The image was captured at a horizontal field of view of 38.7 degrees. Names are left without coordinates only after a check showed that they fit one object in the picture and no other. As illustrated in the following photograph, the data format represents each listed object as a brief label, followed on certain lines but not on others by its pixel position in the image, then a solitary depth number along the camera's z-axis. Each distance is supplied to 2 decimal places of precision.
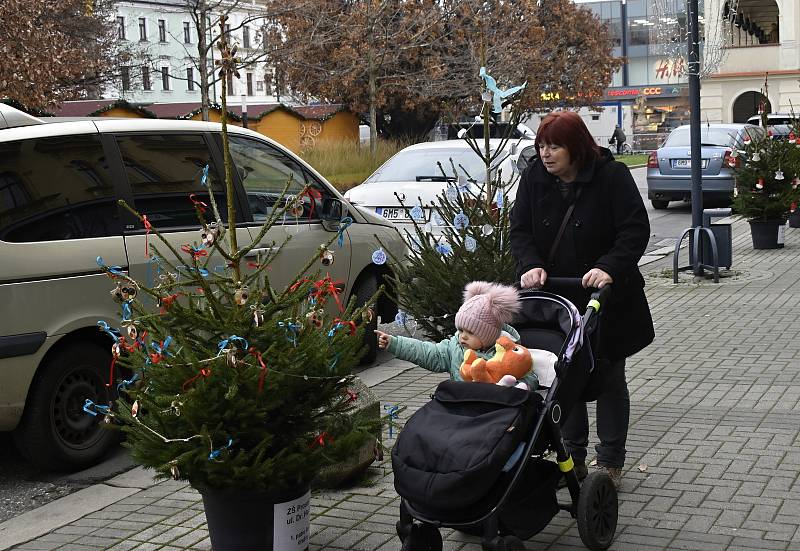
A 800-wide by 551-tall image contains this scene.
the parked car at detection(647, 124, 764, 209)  21.59
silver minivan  6.07
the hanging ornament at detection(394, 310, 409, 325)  7.46
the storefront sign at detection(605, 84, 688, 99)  99.34
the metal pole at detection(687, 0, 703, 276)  12.91
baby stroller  3.96
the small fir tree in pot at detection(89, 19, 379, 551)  4.12
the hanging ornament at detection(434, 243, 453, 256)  7.46
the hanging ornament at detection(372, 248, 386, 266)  5.40
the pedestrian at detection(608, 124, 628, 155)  59.09
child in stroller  4.52
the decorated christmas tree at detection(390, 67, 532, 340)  7.35
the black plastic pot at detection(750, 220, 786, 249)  15.41
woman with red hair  5.09
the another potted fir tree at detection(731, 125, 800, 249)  14.65
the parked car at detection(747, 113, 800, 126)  33.63
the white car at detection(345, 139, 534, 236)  12.21
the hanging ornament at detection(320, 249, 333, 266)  4.53
